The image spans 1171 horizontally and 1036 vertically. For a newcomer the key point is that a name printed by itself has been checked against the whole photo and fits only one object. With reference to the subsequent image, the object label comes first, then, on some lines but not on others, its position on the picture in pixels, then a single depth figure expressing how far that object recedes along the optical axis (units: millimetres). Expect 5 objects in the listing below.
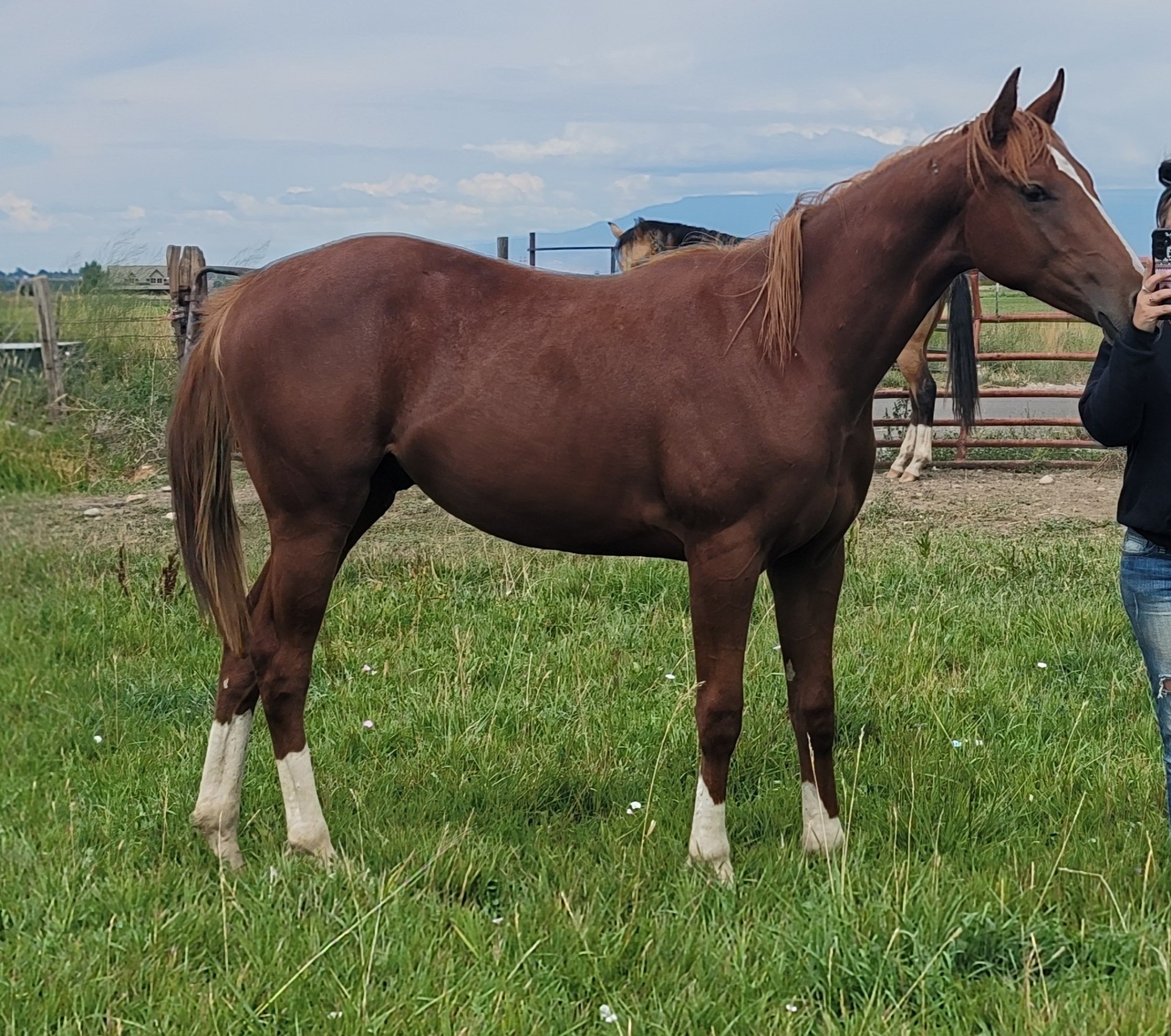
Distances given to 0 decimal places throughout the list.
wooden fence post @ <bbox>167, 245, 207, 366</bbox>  8820
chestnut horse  2945
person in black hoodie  2572
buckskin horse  9609
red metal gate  10305
